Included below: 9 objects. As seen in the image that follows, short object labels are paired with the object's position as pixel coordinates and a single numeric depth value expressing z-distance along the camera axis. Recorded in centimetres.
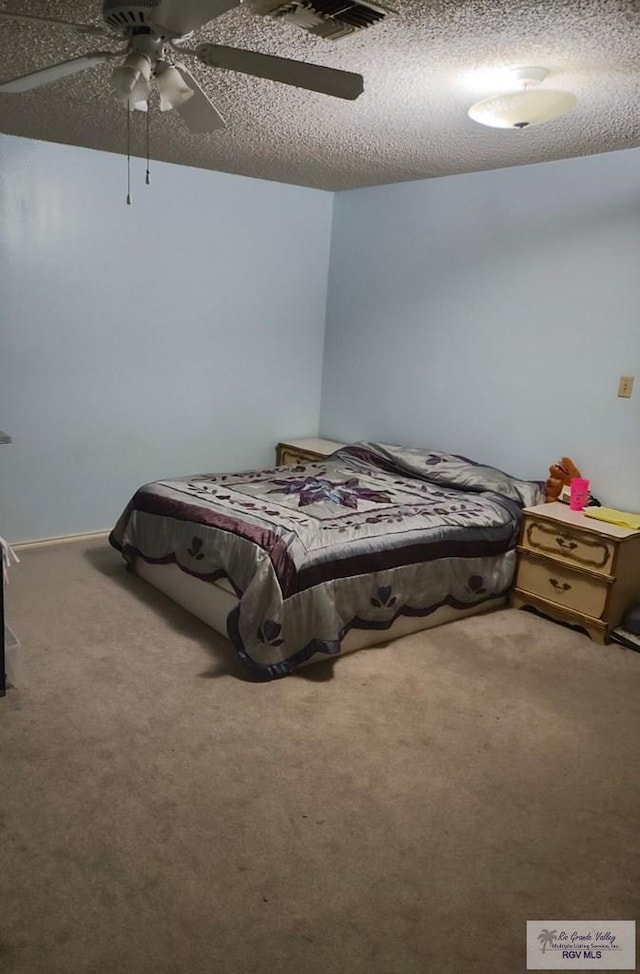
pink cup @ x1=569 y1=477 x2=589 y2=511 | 352
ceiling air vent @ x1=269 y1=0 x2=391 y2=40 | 187
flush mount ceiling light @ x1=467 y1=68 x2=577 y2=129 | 234
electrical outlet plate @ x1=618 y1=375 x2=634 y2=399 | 349
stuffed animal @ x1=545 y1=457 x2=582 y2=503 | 370
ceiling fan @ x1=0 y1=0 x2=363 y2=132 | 174
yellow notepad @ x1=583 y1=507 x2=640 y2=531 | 330
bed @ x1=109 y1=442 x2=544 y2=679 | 284
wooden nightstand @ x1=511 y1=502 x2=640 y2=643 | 320
